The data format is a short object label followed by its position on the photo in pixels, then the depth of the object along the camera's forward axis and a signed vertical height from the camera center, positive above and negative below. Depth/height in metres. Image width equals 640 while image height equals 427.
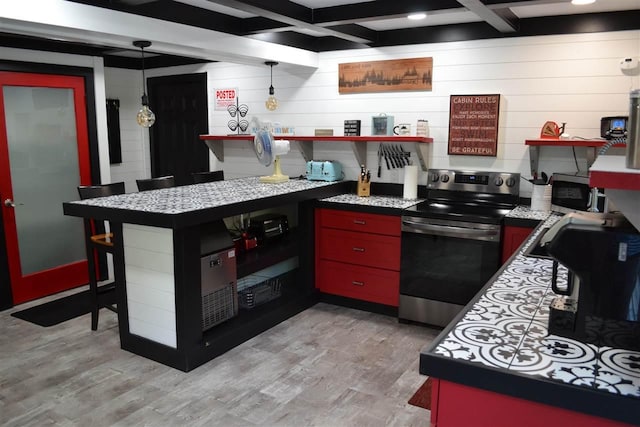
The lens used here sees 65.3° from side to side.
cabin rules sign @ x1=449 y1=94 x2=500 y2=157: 4.11 +0.09
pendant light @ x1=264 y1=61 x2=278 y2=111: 4.92 +0.31
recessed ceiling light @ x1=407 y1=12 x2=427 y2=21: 3.27 +0.79
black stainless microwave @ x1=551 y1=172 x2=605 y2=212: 3.45 -0.39
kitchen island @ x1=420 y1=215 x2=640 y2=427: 1.26 -0.63
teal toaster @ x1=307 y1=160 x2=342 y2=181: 4.72 -0.34
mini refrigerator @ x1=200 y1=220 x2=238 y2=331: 3.35 -0.95
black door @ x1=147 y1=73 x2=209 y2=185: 5.78 +0.09
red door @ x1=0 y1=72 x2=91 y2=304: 4.39 -0.41
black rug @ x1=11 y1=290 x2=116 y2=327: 4.12 -1.52
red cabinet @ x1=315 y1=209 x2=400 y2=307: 4.13 -1.03
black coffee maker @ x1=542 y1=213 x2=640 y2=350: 1.37 -0.38
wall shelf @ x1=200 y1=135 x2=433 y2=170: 4.29 -0.07
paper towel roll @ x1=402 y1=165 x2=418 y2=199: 4.40 -0.41
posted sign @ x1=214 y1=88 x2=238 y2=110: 5.46 +0.39
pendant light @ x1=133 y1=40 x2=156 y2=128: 3.99 +0.12
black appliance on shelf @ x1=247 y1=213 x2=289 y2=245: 4.21 -0.80
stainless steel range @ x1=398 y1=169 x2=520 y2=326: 3.73 -0.83
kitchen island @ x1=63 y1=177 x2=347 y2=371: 3.10 -0.87
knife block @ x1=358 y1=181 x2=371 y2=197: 4.60 -0.49
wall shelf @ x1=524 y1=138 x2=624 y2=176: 3.53 -0.06
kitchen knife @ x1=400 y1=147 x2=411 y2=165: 4.55 -0.18
